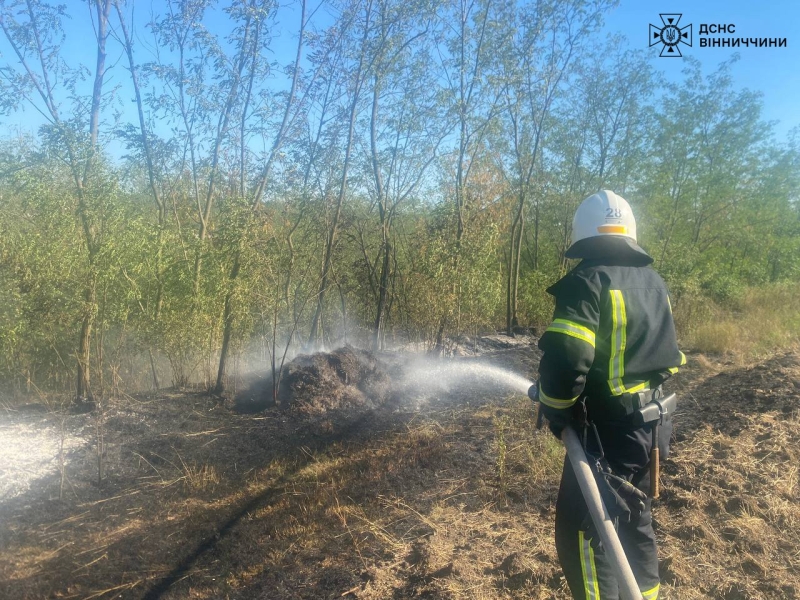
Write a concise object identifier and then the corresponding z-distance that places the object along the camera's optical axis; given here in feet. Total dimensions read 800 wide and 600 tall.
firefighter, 6.73
